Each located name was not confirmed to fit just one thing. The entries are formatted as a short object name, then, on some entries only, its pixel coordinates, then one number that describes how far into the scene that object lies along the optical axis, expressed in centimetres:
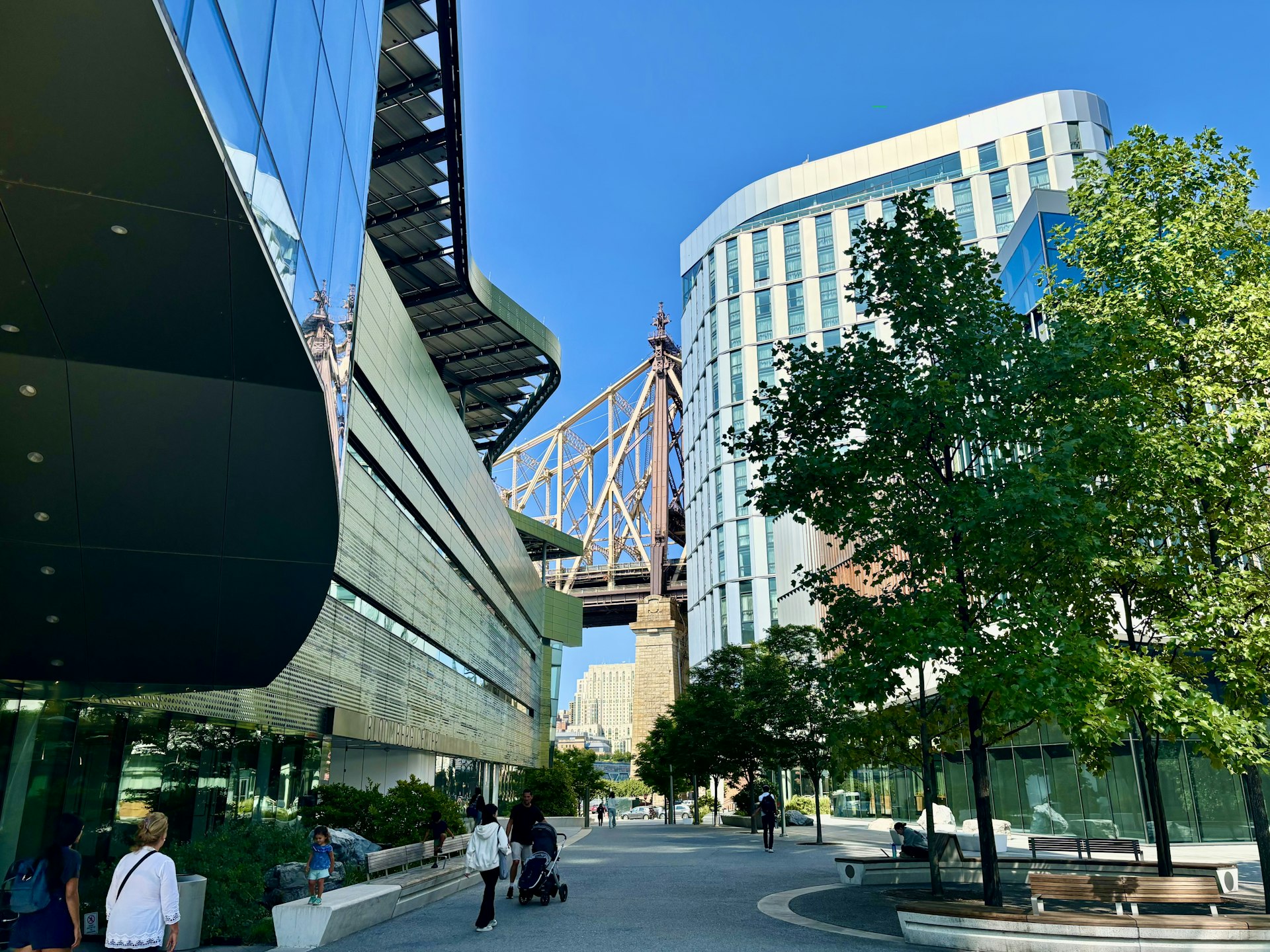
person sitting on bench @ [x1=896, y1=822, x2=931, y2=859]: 1716
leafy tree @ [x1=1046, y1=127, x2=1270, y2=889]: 1059
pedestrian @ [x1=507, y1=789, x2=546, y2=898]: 1316
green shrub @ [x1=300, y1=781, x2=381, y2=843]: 1739
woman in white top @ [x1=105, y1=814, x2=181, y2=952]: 557
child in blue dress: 984
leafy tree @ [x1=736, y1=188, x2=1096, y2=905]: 1000
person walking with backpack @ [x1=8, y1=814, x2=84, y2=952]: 582
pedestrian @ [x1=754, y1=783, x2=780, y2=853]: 2431
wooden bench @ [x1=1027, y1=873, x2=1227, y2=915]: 1109
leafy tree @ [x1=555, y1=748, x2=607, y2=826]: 5364
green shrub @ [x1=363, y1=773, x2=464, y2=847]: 1733
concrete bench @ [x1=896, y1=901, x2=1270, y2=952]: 890
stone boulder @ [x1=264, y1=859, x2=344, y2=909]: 1096
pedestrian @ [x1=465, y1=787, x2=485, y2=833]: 2425
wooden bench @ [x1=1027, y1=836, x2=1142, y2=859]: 1800
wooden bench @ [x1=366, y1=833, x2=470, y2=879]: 1297
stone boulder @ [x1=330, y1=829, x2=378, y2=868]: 1419
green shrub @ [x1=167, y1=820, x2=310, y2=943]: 949
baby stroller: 1291
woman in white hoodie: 1124
